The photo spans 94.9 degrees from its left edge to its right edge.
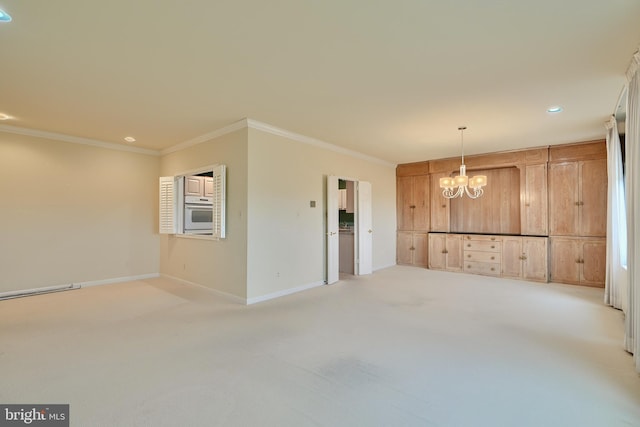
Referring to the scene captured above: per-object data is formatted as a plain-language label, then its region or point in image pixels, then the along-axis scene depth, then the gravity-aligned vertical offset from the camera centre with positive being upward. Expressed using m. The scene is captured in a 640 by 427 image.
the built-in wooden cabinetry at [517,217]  5.59 +0.00
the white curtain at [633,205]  2.48 +0.10
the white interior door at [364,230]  6.47 -0.28
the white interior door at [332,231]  5.64 -0.27
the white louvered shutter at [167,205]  5.69 +0.24
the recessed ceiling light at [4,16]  2.04 +1.43
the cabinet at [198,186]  5.95 +0.67
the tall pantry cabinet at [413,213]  7.63 +0.11
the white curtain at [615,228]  4.16 -0.16
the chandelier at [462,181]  4.81 +0.61
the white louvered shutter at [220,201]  4.64 +0.26
